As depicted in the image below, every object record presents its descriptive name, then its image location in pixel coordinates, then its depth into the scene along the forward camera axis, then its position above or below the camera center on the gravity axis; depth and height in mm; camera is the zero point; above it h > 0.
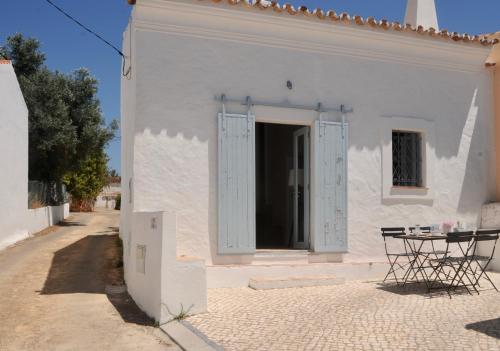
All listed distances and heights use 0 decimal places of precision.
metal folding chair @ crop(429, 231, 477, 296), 6723 -904
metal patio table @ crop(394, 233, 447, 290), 7087 -597
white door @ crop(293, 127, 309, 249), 8586 +123
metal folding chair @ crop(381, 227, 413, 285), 8094 -941
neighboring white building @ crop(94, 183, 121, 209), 38344 -306
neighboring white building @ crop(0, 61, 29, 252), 12688 +1027
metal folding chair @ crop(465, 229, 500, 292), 7039 -577
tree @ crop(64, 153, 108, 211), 30344 +768
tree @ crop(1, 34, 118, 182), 18375 +3128
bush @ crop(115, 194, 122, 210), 34375 -484
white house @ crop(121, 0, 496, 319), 7469 +1139
